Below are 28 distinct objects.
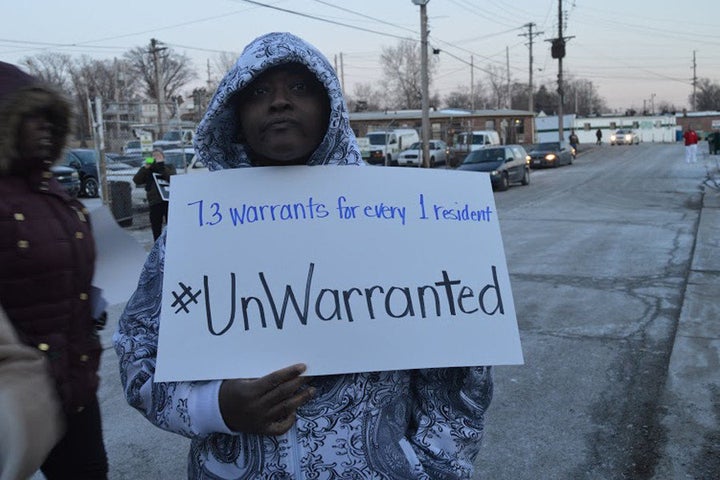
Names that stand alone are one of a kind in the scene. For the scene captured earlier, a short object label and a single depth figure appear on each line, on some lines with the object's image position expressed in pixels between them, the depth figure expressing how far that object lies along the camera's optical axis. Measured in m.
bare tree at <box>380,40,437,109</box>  85.38
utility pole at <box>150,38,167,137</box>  51.83
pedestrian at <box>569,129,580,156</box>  49.97
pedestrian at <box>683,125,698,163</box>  31.25
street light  27.06
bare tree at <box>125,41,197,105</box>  84.56
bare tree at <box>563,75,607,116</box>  130.88
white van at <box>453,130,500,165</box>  33.22
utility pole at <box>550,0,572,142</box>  47.12
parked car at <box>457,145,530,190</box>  21.81
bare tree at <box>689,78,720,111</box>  123.88
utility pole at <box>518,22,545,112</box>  63.89
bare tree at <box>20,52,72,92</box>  83.04
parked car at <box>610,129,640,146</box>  64.88
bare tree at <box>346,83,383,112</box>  96.19
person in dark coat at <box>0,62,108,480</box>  1.93
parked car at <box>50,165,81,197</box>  17.62
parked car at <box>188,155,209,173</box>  17.22
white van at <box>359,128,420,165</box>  32.25
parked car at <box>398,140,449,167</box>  32.12
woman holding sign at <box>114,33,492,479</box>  1.34
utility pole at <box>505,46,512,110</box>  86.25
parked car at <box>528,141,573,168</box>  34.50
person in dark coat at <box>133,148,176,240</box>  10.55
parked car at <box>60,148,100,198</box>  20.56
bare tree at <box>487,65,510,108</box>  105.14
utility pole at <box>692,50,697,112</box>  110.25
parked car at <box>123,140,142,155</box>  19.91
